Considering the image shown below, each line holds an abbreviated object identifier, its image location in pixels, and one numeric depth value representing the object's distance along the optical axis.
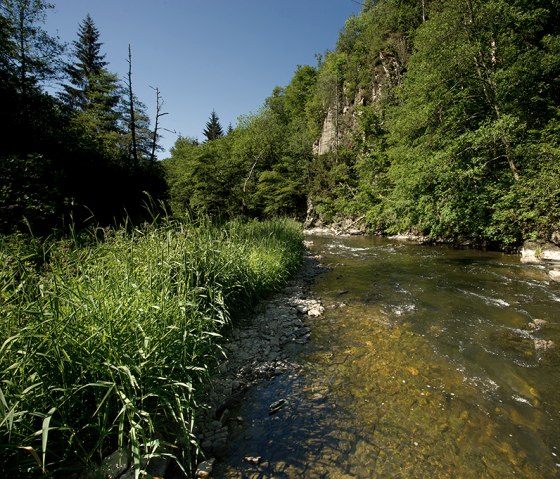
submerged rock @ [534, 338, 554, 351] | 4.28
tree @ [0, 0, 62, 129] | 10.39
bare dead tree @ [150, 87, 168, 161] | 23.50
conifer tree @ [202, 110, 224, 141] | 54.44
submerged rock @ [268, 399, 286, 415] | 3.10
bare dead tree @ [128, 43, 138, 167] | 20.25
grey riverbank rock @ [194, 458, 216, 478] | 2.22
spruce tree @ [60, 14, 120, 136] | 22.44
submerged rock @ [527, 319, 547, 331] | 4.95
